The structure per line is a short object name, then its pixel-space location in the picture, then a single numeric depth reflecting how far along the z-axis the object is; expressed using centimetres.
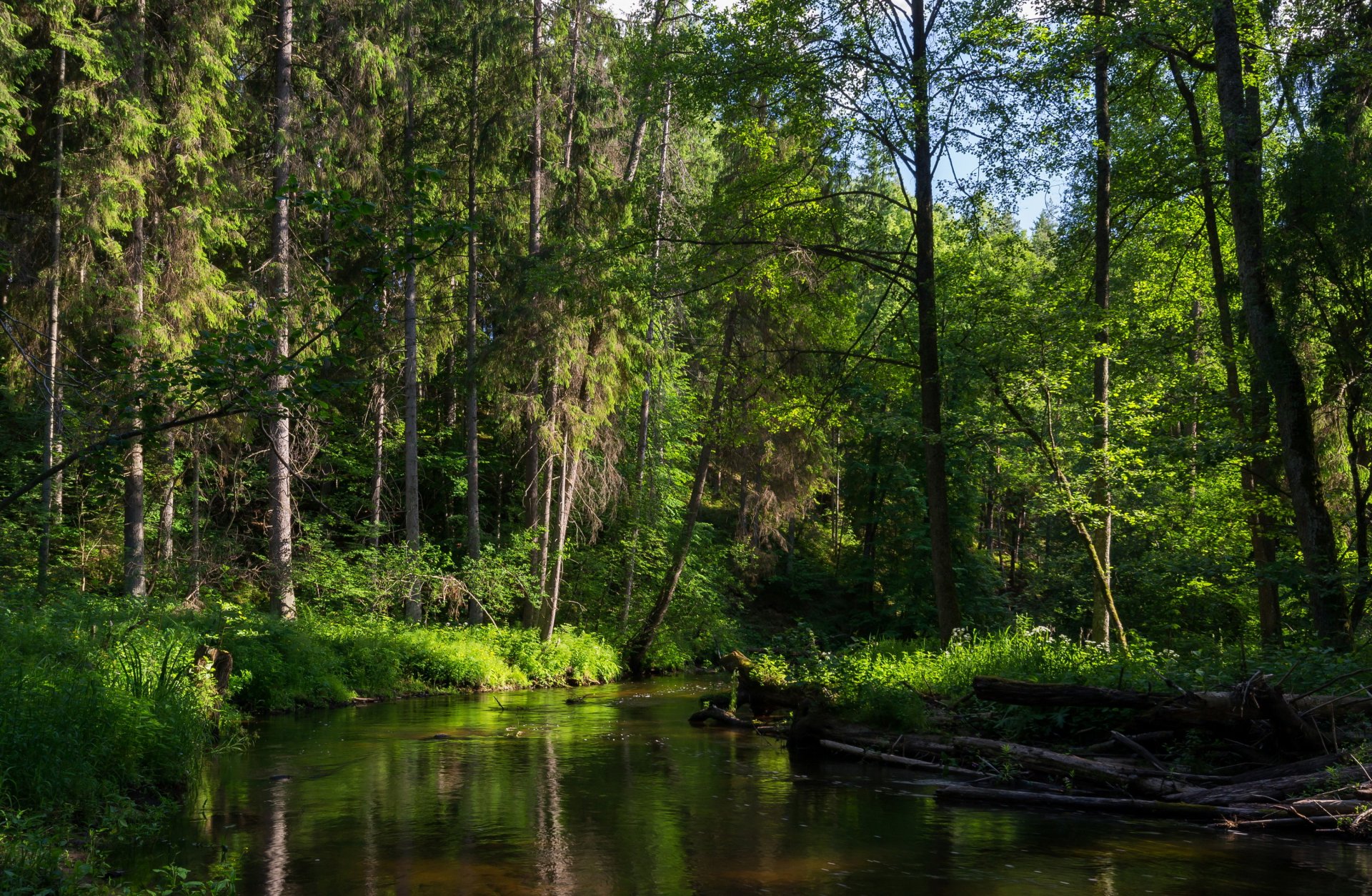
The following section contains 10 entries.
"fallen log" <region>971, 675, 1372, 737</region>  847
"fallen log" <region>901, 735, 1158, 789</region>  873
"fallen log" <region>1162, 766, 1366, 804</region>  772
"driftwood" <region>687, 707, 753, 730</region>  1445
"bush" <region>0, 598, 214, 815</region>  716
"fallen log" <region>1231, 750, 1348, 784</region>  800
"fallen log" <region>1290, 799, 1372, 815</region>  745
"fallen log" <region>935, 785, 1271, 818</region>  793
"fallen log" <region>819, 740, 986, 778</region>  1007
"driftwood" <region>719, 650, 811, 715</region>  1376
